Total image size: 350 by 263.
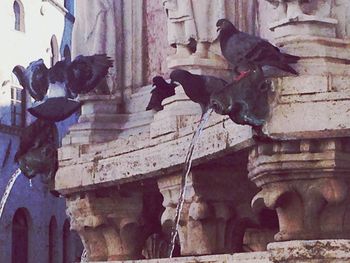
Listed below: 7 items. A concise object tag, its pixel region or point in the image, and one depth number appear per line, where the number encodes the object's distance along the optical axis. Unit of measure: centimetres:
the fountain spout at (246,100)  938
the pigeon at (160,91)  1188
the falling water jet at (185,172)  1048
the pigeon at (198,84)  1045
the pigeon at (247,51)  955
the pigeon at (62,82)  1243
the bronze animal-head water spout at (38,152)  1302
